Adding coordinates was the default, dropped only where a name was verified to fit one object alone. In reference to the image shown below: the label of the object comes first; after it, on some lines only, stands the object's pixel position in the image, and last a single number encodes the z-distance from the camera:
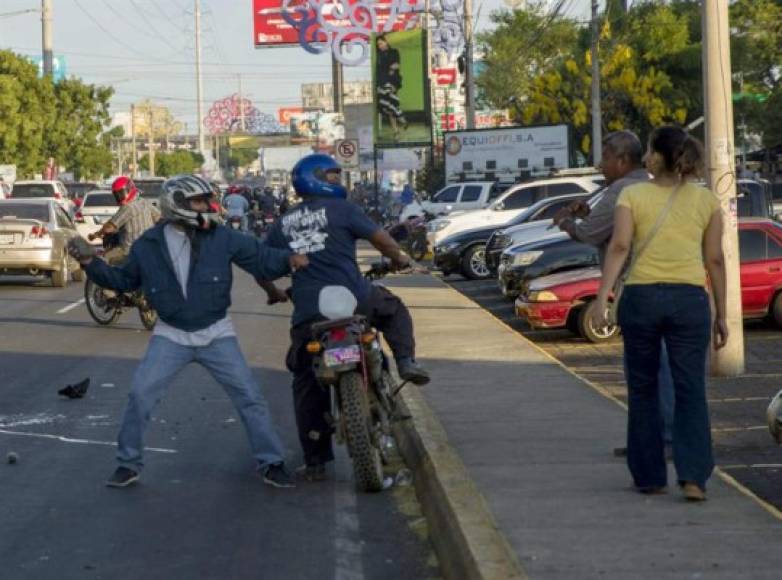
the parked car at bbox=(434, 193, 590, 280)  30.72
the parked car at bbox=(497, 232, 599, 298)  20.62
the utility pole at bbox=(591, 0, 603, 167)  42.00
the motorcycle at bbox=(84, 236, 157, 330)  20.06
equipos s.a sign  53.94
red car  18.25
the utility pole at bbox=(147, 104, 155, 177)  143.00
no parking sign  42.17
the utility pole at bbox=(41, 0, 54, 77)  64.88
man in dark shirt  9.16
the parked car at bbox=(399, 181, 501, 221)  44.38
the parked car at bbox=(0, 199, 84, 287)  27.38
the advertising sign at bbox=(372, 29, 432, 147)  54.41
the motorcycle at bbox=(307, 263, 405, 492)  8.68
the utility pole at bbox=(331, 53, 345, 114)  77.07
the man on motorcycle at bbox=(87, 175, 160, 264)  18.78
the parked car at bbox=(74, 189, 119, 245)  36.56
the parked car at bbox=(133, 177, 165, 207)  41.44
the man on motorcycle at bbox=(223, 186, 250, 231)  46.39
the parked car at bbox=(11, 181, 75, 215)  49.36
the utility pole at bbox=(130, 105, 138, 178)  139.75
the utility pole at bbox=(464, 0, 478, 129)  52.25
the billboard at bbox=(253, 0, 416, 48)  71.31
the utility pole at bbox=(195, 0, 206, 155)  143.12
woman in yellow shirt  7.73
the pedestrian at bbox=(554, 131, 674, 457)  8.84
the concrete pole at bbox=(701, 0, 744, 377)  14.39
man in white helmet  9.12
